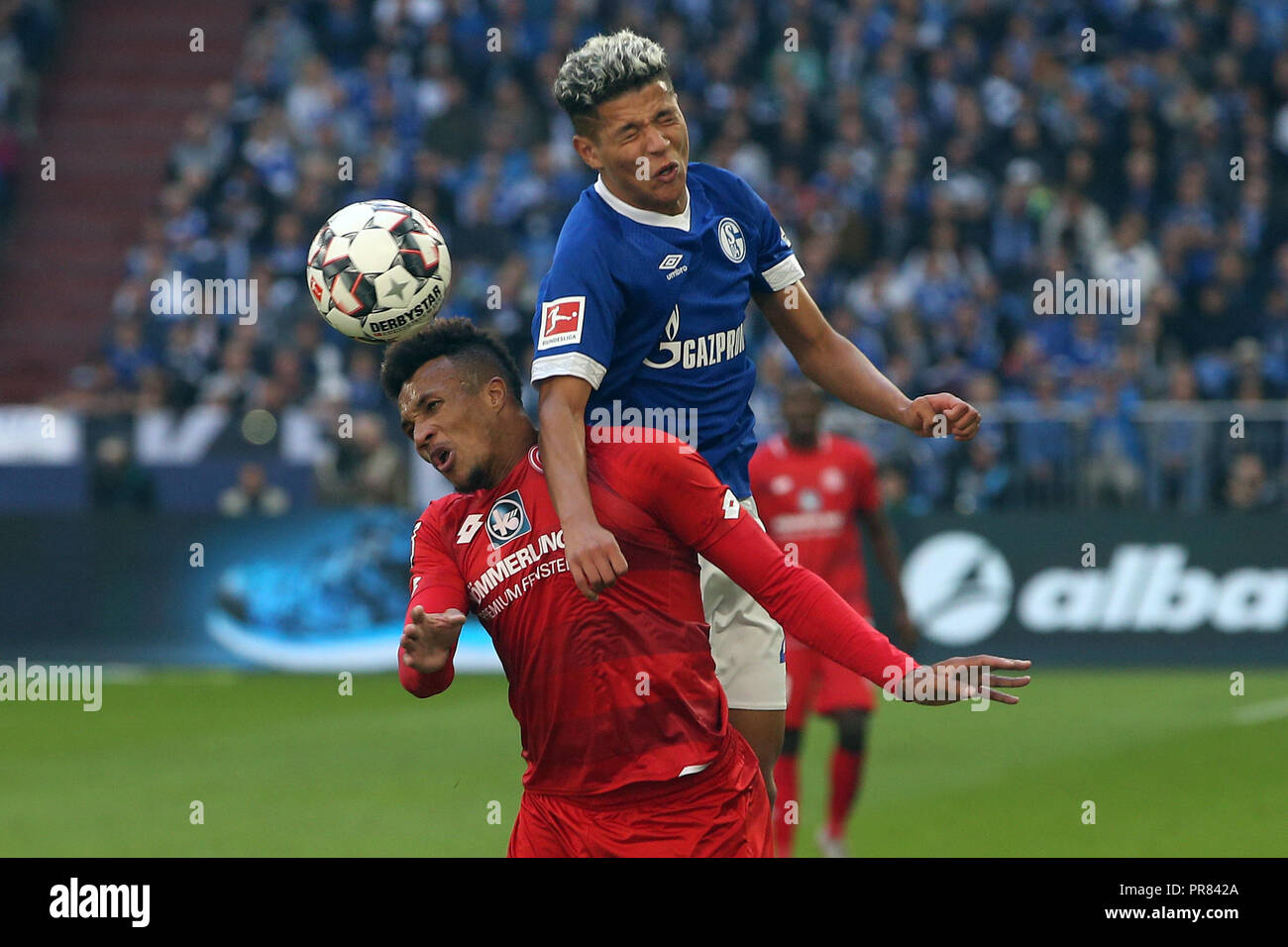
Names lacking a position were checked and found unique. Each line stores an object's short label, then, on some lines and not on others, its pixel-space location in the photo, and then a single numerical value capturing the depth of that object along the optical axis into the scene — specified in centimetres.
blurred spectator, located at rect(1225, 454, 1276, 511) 1459
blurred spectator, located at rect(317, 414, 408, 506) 1528
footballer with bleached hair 502
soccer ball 531
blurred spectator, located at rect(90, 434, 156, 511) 1590
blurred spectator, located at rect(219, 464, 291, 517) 1552
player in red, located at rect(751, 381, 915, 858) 963
